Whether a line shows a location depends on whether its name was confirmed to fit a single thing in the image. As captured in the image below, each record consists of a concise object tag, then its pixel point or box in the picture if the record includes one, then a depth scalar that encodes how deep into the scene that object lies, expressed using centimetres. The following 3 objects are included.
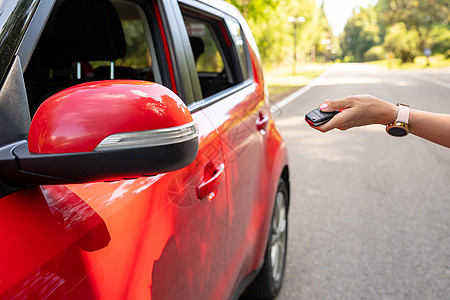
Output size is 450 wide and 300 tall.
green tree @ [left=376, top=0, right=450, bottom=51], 6091
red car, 86
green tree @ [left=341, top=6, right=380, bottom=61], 11600
